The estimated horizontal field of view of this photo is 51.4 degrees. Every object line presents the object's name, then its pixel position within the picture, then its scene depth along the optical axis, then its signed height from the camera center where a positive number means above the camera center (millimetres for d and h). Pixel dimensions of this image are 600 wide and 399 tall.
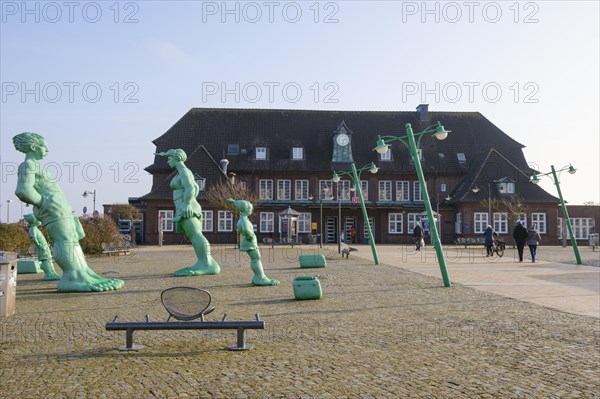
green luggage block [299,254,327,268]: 22172 -1396
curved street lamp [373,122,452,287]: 15453 +474
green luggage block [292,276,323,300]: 12469 -1339
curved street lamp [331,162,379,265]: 24750 +26
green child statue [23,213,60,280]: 18188 -737
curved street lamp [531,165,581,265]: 26703 +1615
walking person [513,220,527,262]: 26469 -694
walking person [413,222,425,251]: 37094 -877
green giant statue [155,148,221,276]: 18766 +260
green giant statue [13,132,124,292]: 13047 +185
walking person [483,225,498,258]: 30484 -986
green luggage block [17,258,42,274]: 20703 -1420
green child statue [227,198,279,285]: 15609 -545
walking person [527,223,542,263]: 26125 -825
